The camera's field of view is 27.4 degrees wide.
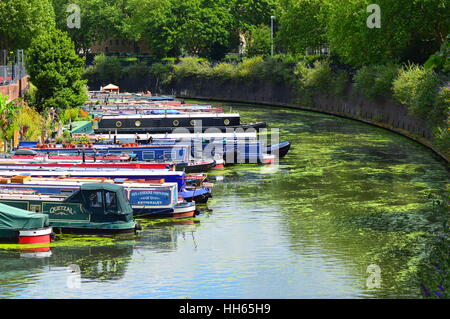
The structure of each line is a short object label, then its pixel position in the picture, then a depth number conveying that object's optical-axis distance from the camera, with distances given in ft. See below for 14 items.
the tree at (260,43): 577.43
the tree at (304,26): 476.54
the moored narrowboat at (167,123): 305.73
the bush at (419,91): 273.75
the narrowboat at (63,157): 215.31
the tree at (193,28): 580.71
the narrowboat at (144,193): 173.06
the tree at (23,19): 357.61
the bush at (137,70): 587.68
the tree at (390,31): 333.62
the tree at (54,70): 284.20
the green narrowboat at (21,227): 151.64
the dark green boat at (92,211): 159.94
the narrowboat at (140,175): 188.14
